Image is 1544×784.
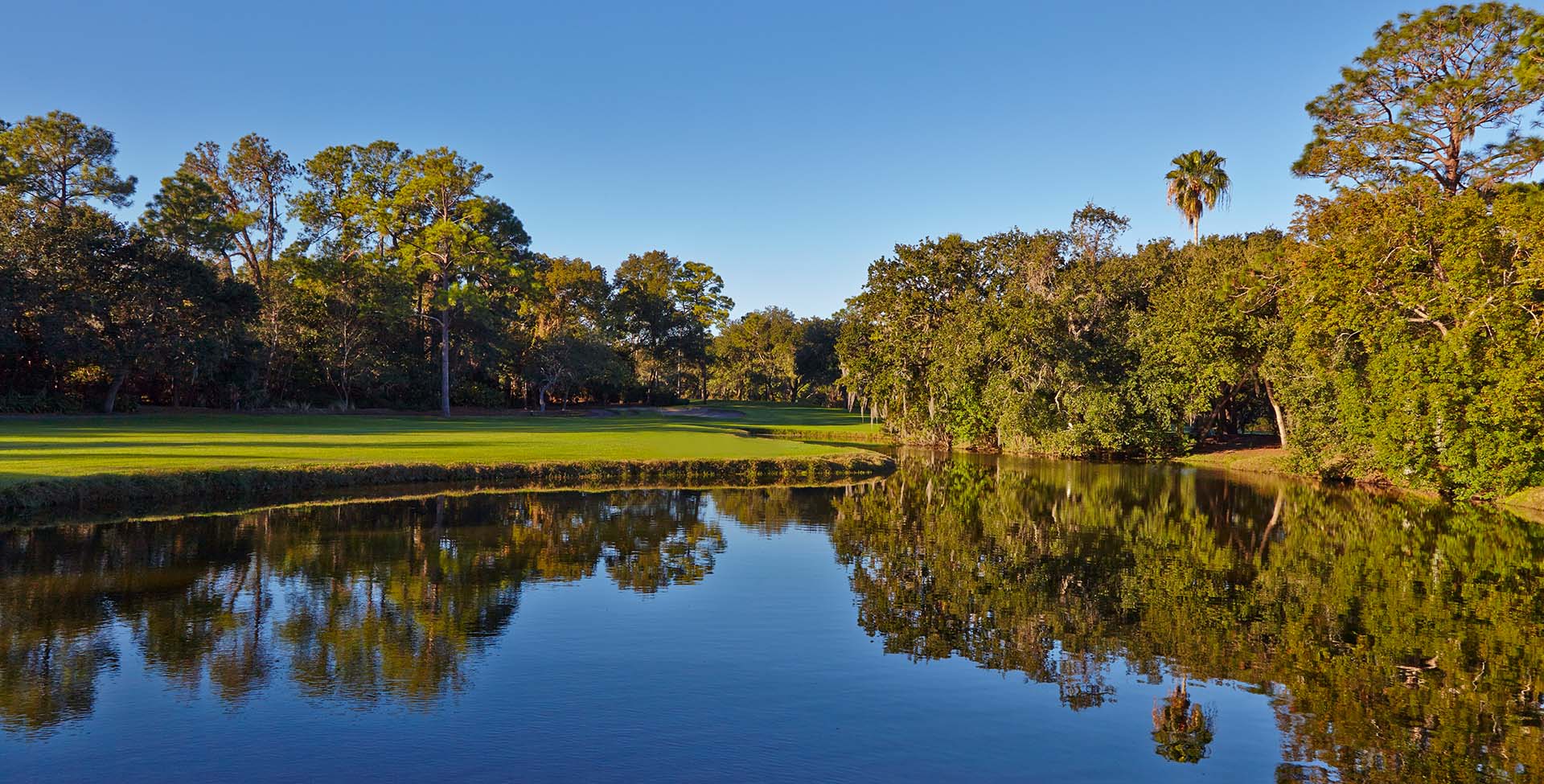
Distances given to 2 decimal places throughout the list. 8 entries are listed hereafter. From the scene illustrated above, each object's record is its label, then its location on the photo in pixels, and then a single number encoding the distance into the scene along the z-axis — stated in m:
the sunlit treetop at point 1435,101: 33.06
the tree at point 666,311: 101.56
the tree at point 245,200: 69.38
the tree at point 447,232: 69.19
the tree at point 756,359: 125.12
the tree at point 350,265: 66.69
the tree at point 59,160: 55.97
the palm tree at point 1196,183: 60.19
